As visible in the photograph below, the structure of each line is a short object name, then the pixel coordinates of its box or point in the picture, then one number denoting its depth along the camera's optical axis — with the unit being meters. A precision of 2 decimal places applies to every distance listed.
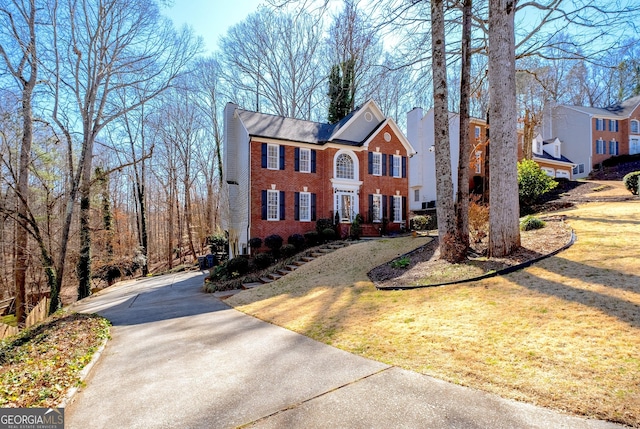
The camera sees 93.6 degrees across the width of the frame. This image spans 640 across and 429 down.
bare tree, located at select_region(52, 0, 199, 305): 11.65
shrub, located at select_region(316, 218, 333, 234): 17.36
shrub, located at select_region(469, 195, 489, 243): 10.55
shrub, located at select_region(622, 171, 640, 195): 16.11
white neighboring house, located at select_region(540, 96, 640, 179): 31.95
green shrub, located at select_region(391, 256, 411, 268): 9.47
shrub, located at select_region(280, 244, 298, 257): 15.86
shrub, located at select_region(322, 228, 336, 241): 16.86
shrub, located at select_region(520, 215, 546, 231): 10.15
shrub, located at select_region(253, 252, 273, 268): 15.34
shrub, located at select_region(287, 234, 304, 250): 16.64
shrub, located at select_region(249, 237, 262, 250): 16.14
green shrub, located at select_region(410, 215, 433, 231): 18.44
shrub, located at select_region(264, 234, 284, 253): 16.34
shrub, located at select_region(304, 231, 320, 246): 16.84
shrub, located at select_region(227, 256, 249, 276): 15.23
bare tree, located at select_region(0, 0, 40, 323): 10.47
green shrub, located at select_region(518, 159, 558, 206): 16.08
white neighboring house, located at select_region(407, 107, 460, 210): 26.33
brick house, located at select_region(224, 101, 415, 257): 16.98
